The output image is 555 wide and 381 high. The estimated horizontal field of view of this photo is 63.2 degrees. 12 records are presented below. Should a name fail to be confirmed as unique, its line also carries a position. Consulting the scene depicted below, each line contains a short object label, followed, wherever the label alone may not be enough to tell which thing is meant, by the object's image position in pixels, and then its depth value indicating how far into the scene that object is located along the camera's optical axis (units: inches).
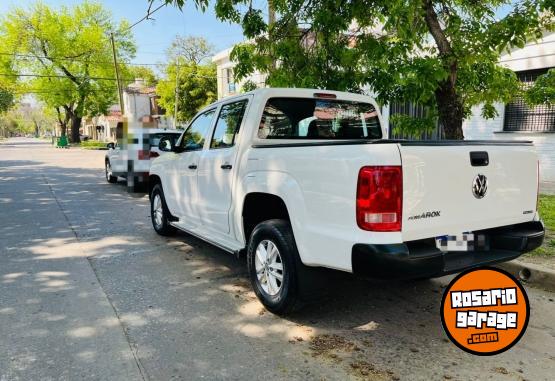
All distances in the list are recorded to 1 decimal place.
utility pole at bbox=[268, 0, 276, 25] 346.9
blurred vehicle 418.6
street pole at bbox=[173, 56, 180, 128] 1627.7
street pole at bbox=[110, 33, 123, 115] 1378.0
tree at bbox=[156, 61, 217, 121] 1672.0
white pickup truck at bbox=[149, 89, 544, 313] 115.5
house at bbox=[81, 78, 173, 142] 2357.3
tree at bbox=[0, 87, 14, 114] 2219.5
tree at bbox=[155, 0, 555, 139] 209.3
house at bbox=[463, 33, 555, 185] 432.5
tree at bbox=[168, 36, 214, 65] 2011.6
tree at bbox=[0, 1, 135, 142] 1636.3
